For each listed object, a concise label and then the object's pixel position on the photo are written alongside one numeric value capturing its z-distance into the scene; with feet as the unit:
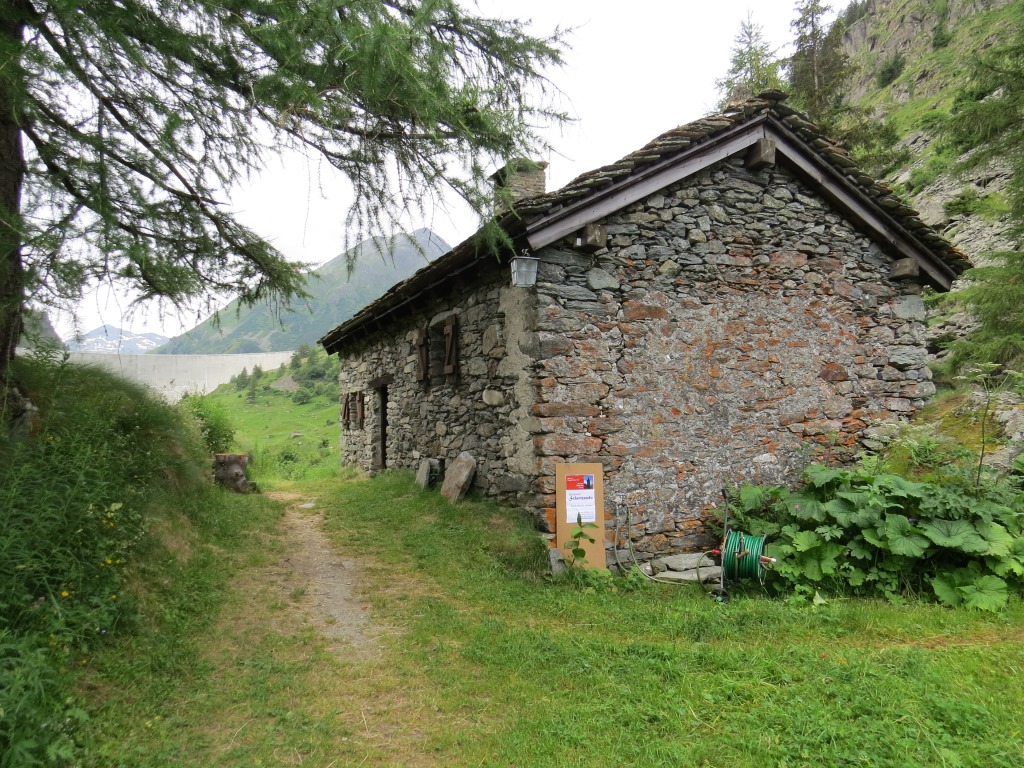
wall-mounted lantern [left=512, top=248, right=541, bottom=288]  19.53
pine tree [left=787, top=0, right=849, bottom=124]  50.75
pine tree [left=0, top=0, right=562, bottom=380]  10.37
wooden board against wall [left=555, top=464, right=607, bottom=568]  19.07
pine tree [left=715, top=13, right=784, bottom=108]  54.19
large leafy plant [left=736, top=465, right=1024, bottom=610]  16.60
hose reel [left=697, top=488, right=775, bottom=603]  18.40
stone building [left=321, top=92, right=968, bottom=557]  20.07
